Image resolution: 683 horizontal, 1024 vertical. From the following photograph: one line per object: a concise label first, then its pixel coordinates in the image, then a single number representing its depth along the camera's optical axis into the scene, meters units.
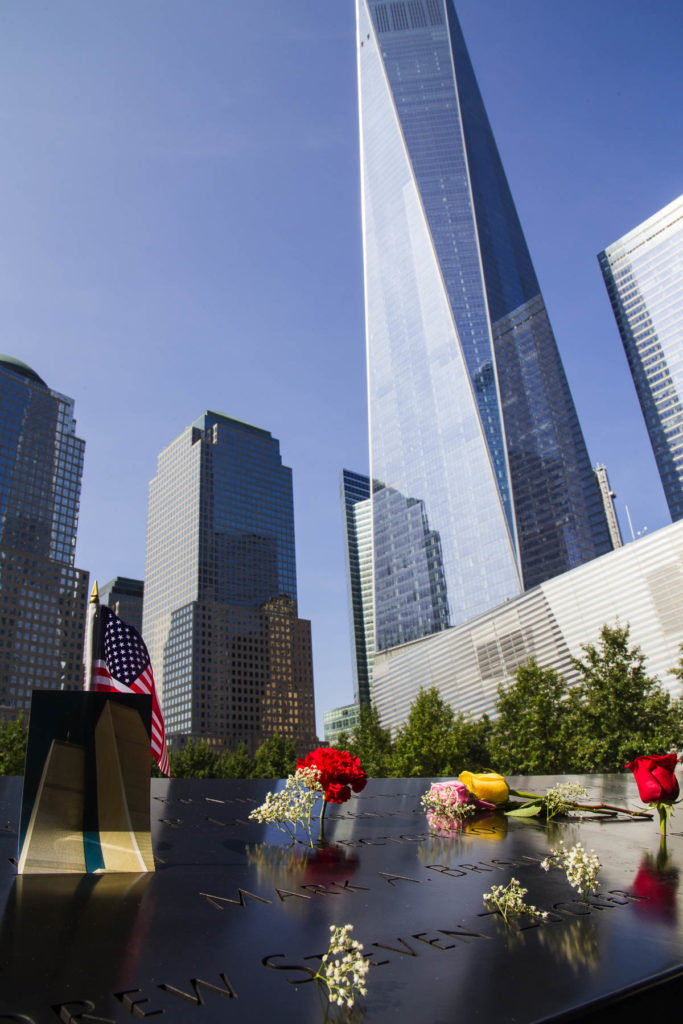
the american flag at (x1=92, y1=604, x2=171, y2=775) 9.49
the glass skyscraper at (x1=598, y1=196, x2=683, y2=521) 166.38
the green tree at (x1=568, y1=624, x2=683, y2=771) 34.66
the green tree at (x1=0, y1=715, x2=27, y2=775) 47.16
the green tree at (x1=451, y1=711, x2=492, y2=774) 51.25
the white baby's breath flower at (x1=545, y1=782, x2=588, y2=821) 7.84
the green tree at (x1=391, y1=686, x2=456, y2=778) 50.38
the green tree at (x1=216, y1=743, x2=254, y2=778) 75.69
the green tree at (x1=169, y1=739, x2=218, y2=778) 69.31
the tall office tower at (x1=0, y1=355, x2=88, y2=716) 173.25
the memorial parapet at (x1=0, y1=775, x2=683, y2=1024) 2.41
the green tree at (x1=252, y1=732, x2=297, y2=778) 76.81
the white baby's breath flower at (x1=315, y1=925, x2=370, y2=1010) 2.40
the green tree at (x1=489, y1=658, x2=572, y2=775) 42.97
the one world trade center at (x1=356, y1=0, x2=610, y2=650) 159.50
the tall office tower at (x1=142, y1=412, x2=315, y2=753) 195.75
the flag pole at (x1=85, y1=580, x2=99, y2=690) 8.02
